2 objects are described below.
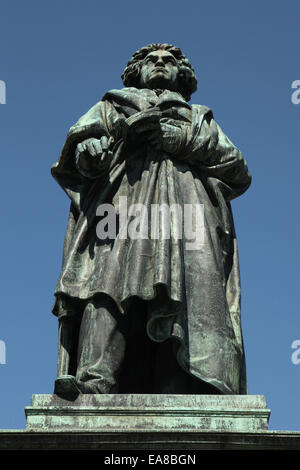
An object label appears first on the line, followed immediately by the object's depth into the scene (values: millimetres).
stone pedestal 10773
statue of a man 11984
